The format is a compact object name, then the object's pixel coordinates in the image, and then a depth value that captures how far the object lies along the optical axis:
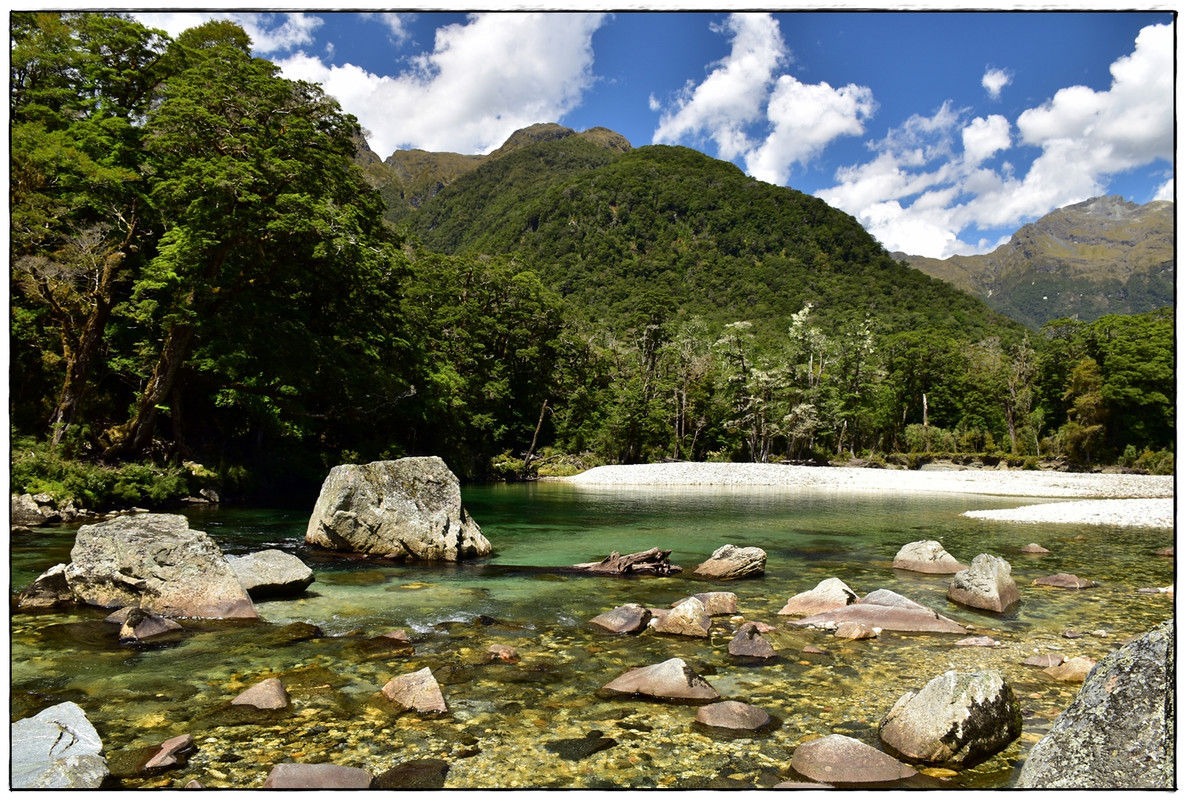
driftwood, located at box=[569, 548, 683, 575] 12.11
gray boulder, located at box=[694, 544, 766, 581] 11.83
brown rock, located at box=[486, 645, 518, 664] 6.74
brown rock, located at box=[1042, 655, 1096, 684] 6.18
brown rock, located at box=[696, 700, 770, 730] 5.04
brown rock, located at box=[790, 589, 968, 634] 8.12
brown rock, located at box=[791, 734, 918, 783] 4.16
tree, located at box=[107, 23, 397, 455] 19.66
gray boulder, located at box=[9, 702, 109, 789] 3.37
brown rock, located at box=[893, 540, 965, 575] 12.60
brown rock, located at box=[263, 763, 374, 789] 3.77
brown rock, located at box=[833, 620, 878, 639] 7.75
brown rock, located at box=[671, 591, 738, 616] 8.98
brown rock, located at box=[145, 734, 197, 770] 4.14
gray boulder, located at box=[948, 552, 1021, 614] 9.33
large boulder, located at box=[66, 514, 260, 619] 8.36
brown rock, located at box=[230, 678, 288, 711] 5.22
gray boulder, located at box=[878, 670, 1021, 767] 4.52
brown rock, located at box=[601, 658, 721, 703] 5.64
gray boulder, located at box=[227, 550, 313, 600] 9.43
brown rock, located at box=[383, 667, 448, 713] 5.27
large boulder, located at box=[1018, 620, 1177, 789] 2.68
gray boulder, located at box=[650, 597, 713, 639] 7.82
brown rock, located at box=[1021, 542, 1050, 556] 14.80
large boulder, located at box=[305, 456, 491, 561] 13.52
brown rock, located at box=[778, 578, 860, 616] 8.98
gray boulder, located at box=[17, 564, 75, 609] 8.43
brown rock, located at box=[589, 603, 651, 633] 7.96
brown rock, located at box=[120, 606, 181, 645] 7.10
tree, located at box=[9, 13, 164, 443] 17.38
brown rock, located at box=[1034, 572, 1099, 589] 10.84
